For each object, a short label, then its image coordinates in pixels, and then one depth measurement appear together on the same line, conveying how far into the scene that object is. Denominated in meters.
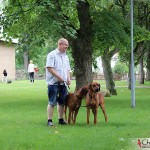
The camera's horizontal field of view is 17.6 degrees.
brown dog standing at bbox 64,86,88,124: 11.67
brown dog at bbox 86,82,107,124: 11.37
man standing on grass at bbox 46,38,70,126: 11.51
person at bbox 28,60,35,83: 38.89
